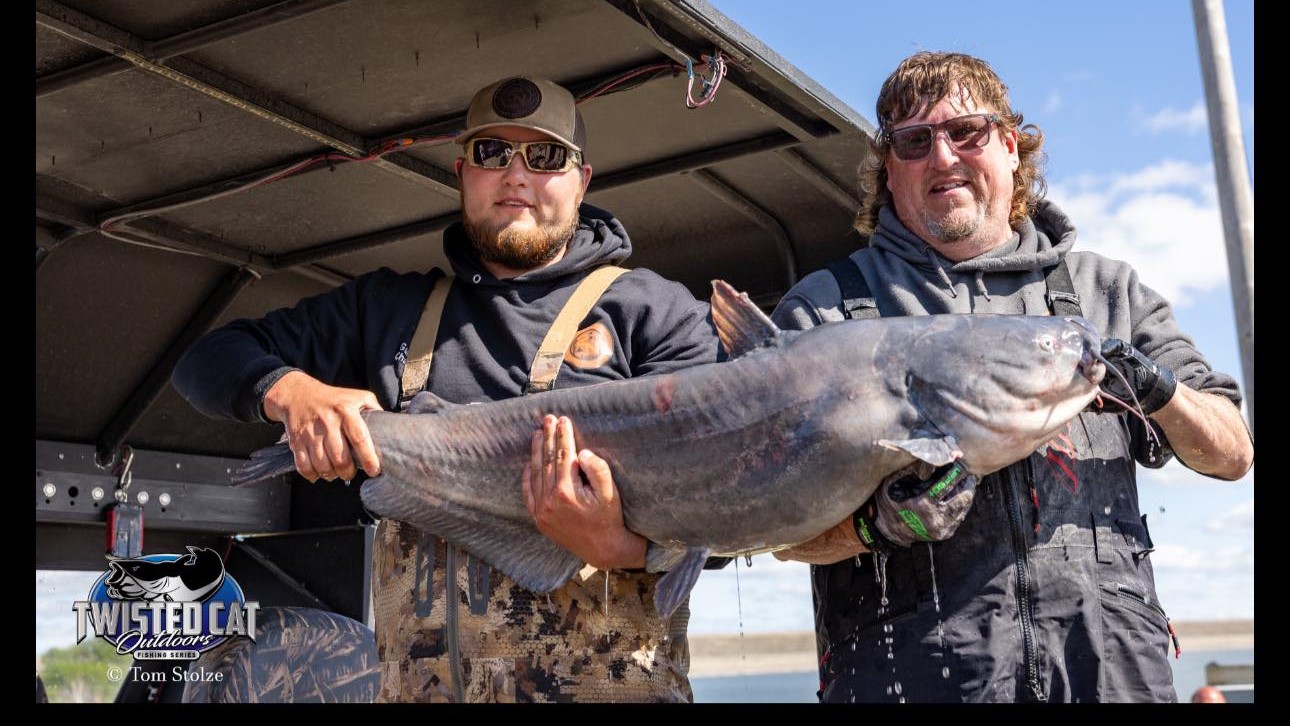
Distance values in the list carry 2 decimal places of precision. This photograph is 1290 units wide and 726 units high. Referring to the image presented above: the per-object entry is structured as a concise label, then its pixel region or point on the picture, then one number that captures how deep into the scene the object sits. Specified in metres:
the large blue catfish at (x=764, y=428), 2.72
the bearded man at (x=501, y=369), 3.21
